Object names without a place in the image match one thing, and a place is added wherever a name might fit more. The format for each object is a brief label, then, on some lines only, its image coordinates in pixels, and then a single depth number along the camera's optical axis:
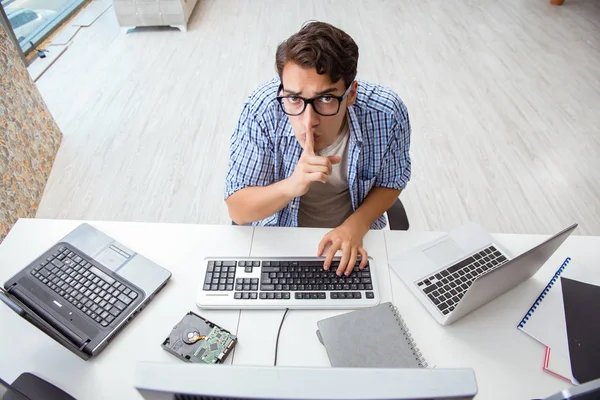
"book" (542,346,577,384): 0.88
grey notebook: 0.88
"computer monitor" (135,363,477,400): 0.47
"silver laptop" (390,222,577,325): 0.90
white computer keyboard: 0.99
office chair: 1.35
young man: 1.00
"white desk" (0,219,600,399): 0.88
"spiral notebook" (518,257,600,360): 0.94
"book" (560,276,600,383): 0.89
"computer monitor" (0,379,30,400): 0.60
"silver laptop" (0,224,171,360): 0.90
